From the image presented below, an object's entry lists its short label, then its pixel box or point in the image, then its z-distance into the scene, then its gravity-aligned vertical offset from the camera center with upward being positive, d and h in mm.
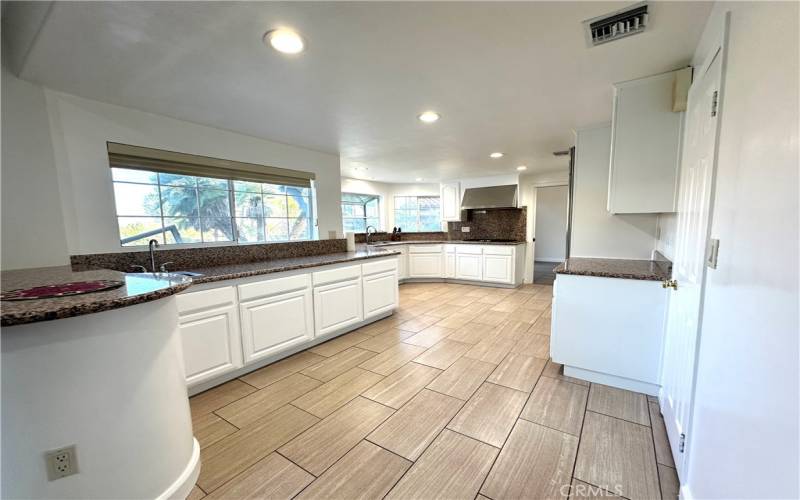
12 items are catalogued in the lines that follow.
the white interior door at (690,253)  1196 -159
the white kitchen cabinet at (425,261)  5844 -736
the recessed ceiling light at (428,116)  2451 +930
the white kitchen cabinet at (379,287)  3383 -754
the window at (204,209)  2316 +183
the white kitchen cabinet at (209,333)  1985 -755
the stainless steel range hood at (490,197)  5279 +487
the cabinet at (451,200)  5934 +490
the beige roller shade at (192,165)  2215 +567
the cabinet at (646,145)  1898 +519
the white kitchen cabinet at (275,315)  2312 -753
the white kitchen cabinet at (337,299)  2848 -764
